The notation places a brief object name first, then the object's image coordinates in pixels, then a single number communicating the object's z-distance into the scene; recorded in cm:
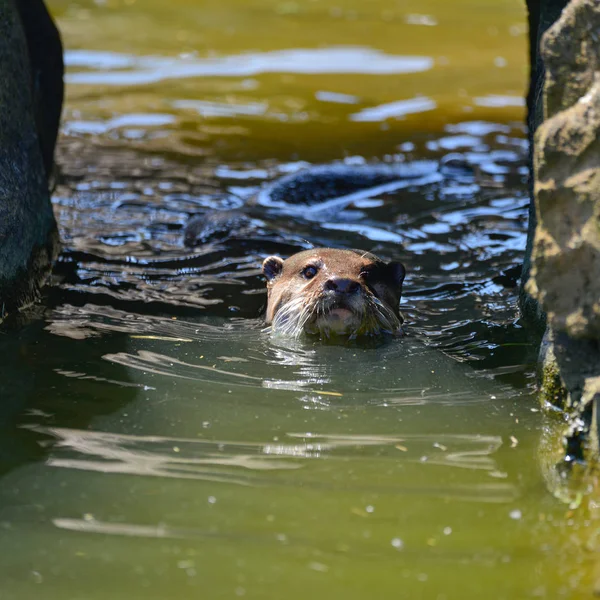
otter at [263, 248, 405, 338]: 1008
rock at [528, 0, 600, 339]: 685
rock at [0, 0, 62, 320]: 1076
